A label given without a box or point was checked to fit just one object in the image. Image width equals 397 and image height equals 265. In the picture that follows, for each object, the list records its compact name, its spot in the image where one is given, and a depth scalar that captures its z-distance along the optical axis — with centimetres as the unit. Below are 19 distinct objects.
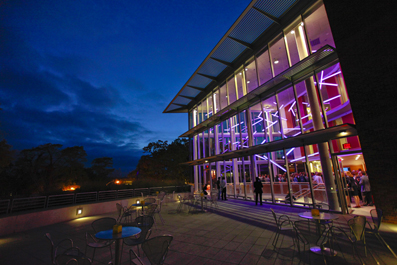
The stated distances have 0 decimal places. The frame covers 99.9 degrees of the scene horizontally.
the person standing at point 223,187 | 1214
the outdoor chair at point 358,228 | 295
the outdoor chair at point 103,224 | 347
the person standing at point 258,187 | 963
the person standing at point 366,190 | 761
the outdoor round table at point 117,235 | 275
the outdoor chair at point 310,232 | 288
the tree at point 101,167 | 3778
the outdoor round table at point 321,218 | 340
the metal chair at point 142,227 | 327
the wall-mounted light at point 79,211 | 823
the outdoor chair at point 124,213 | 621
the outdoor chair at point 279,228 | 388
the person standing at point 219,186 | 1261
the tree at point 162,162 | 2092
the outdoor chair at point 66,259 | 210
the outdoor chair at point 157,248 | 226
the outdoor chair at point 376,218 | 349
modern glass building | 733
